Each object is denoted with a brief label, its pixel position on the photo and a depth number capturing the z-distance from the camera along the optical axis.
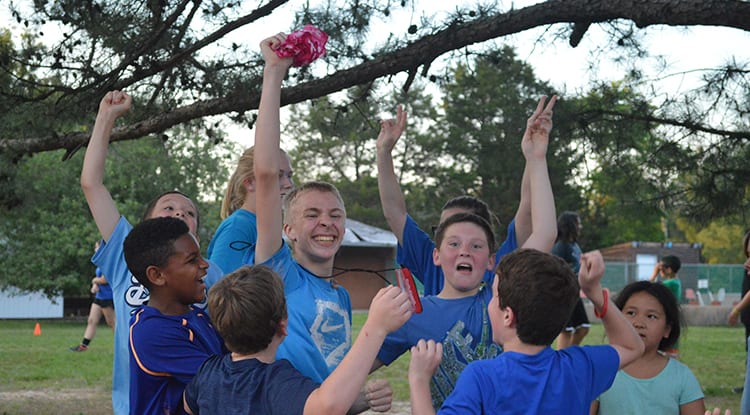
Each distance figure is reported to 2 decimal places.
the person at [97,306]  12.17
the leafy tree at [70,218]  23.06
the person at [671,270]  9.94
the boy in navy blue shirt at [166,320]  2.63
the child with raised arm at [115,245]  3.33
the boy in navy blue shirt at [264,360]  2.16
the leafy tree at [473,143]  34.34
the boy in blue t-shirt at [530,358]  2.33
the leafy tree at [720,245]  44.62
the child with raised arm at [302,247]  2.95
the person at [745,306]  4.99
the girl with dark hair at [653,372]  3.31
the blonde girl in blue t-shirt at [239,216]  3.74
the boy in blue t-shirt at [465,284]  2.97
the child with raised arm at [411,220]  3.80
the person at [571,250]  8.91
